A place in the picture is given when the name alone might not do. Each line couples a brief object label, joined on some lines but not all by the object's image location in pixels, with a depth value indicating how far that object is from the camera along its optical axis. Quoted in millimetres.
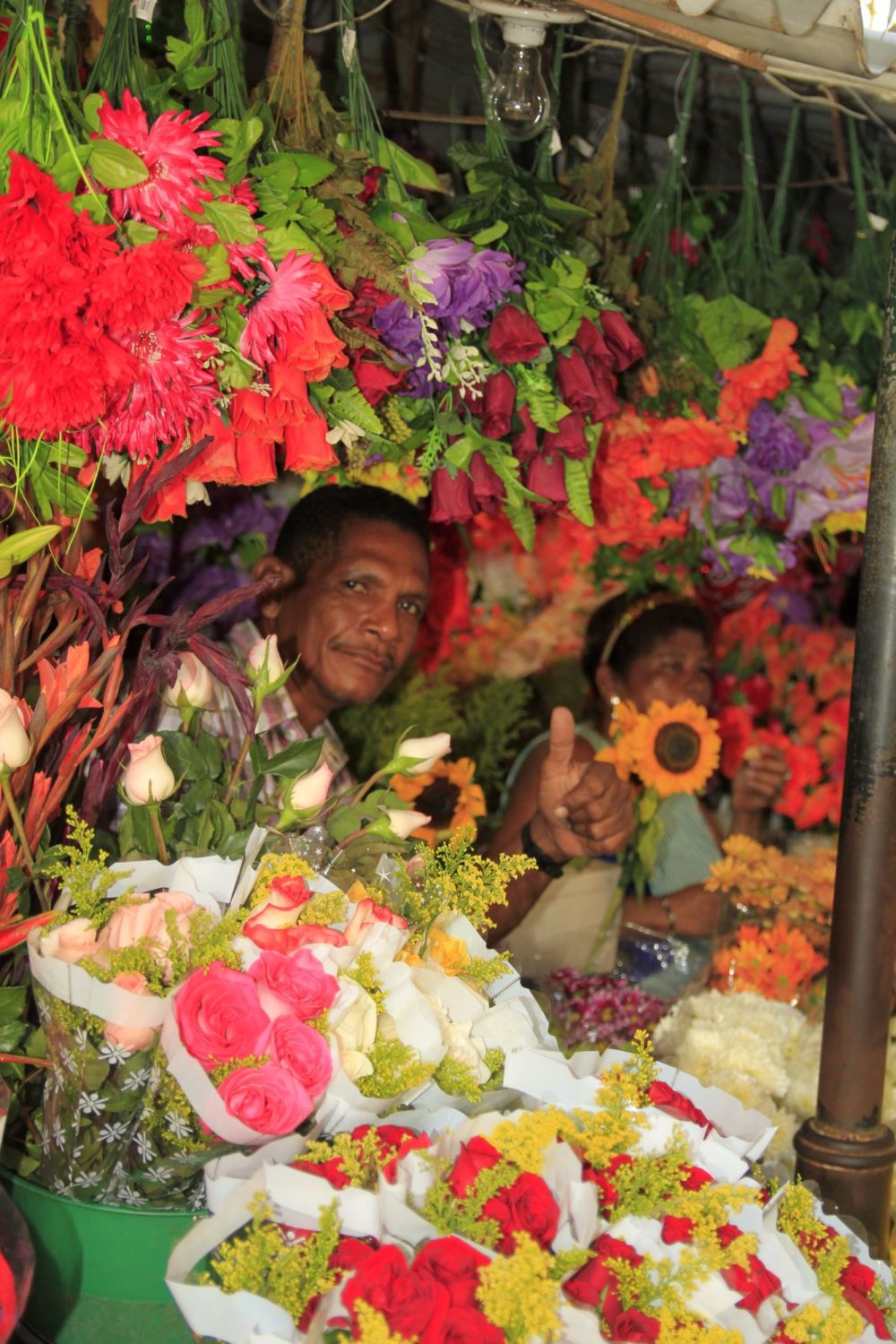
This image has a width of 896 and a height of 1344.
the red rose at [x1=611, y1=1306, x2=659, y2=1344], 999
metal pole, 1585
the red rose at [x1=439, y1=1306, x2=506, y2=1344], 947
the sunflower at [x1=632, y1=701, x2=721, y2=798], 2895
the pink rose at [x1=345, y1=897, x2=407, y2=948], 1218
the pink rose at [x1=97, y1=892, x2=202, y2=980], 1184
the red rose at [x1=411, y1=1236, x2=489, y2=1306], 980
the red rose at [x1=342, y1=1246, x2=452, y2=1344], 941
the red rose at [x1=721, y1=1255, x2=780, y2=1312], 1061
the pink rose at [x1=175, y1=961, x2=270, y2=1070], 1081
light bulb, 1764
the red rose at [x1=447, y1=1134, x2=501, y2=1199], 1057
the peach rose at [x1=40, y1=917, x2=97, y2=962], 1182
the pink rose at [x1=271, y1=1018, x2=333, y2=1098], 1094
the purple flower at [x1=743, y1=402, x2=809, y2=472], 2230
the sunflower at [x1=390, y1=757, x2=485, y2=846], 2773
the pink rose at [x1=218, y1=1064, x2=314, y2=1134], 1062
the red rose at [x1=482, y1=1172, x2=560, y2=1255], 1029
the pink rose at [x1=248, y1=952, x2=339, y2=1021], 1118
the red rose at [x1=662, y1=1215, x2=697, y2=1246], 1072
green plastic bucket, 1204
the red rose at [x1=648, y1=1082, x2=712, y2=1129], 1228
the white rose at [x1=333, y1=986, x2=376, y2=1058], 1148
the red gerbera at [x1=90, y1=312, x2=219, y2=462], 1238
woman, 2943
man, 2275
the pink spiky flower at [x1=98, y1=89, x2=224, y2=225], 1214
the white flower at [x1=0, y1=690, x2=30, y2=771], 1237
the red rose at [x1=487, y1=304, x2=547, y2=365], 1608
